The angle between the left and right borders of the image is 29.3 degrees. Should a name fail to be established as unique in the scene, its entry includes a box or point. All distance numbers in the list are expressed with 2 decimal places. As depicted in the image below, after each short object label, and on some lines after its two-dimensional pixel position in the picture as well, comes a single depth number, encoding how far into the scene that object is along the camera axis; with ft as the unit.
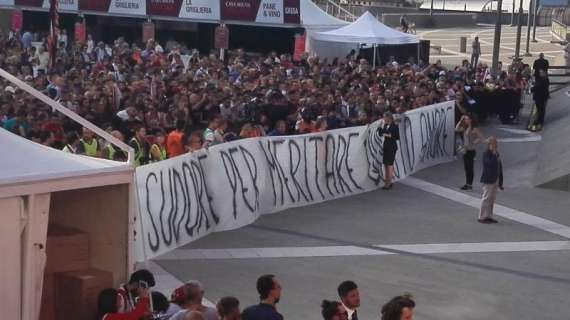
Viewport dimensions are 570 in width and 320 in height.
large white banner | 47.32
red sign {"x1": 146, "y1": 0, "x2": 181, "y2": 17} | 118.01
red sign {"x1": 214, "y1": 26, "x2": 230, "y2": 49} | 108.88
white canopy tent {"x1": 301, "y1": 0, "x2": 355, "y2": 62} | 114.32
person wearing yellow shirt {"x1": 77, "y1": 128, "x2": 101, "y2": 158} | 43.91
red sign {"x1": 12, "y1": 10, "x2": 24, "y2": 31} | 122.62
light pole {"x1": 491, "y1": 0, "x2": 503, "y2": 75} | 102.63
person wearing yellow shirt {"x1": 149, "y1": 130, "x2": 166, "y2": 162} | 48.96
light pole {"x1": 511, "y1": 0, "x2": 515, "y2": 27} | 216.08
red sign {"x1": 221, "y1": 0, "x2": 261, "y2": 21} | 115.75
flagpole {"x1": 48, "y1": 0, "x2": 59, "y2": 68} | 72.43
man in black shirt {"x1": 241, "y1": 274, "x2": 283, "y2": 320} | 26.68
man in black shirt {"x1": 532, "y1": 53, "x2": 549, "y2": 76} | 91.30
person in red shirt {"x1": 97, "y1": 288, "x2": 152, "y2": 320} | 26.37
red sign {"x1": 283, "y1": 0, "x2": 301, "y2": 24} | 114.21
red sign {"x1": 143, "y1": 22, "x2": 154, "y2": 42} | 114.21
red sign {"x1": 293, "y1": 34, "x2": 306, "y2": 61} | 109.19
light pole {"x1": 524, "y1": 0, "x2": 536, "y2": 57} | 152.35
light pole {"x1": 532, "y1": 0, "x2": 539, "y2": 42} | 167.57
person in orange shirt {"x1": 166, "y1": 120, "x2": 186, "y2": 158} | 51.47
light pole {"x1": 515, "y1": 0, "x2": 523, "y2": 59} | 119.66
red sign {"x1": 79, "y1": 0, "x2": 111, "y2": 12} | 122.72
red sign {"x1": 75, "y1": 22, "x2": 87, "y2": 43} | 112.34
